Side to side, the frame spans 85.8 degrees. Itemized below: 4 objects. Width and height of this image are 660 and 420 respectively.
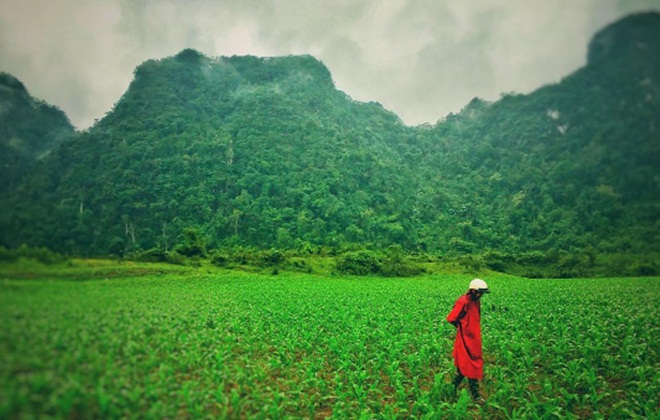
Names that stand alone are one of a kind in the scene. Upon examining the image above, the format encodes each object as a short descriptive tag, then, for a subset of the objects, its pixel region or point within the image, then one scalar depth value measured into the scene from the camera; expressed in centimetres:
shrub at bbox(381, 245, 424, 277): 3144
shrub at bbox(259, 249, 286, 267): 2730
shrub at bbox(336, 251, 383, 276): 3195
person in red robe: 571
